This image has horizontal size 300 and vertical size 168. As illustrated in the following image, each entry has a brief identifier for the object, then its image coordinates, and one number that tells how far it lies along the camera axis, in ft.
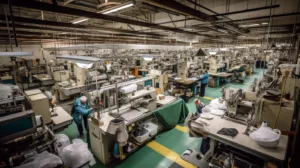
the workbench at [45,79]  36.10
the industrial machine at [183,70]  29.32
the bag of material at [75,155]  9.78
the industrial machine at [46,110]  13.94
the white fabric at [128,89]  13.30
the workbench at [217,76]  36.00
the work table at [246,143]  8.62
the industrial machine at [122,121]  12.21
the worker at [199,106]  16.71
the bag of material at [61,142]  10.87
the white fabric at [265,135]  8.93
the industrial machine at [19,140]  7.72
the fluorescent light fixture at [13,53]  9.98
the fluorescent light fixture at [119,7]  9.06
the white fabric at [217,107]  14.26
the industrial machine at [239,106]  12.40
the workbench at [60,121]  14.63
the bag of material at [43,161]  7.23
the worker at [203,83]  28.37
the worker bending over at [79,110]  15.90
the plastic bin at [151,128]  15.66
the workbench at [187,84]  27.55
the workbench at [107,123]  12.98
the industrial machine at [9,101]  9.88
